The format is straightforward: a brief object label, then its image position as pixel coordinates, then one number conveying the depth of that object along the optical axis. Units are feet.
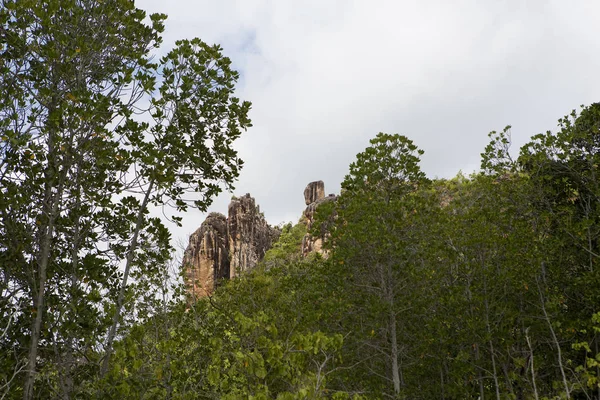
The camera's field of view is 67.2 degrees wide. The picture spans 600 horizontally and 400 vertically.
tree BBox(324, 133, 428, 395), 45.78
